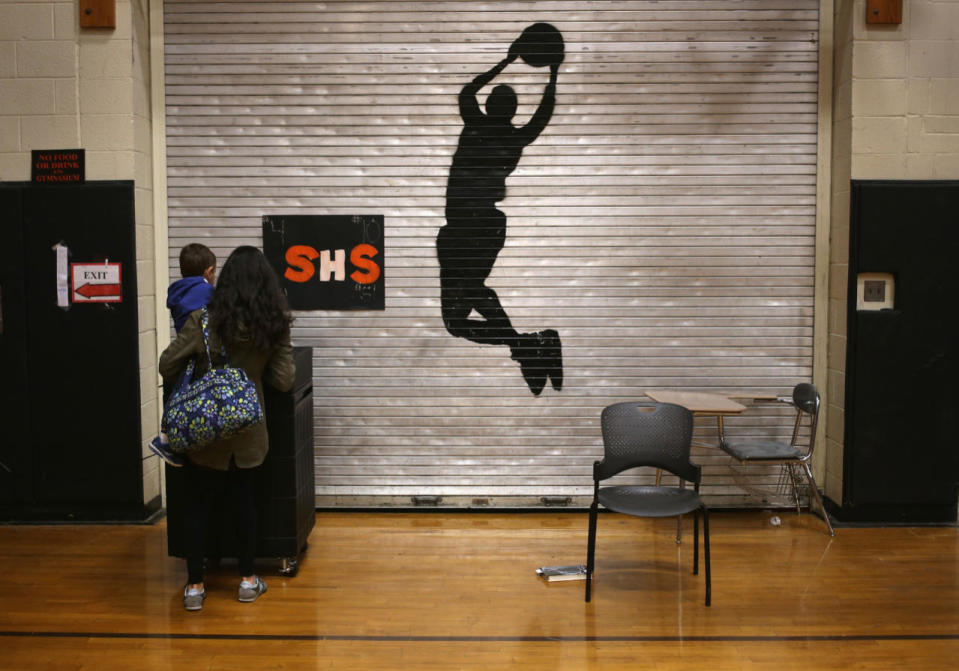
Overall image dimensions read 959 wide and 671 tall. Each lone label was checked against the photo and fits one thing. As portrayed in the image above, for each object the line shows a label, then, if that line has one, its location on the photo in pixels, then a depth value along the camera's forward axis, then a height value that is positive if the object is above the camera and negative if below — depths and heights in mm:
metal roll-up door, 5512 +696
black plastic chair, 4363 -745
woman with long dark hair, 3902 -309
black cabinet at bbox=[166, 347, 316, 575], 4375 -1075
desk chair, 5047 -917
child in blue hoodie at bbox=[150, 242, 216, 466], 4184 +77
